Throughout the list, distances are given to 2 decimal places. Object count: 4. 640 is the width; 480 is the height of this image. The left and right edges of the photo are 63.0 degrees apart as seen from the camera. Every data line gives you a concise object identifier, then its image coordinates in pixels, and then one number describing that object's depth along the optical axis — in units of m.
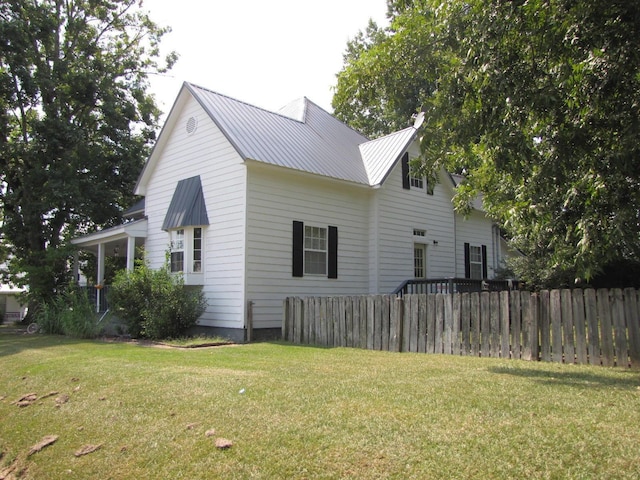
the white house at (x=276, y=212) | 13.86
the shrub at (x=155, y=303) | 13.49
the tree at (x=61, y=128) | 21.53
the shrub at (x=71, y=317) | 14.74
